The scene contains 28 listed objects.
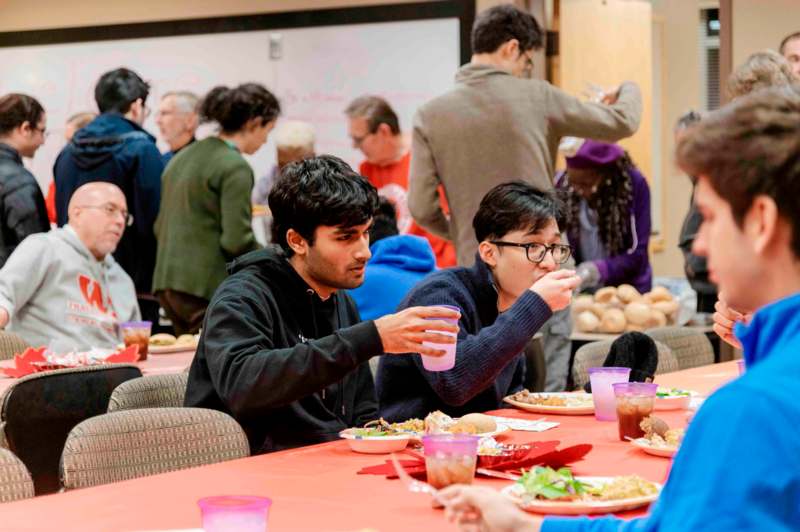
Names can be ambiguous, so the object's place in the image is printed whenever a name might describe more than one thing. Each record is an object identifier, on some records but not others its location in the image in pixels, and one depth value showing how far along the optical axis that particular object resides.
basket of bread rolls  5.00
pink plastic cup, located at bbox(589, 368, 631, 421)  2.63
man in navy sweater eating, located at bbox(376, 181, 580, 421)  2.73
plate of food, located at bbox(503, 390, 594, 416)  2.73
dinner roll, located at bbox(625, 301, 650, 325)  4.98
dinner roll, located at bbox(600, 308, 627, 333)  5.00
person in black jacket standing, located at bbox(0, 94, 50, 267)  5.24
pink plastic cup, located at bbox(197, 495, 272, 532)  1.50
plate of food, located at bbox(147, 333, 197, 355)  4.30
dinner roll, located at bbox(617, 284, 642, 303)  5.14
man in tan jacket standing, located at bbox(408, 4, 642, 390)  4.32
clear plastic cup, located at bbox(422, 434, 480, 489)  1.80
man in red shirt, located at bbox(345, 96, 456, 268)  5.84
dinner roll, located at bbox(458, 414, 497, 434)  2.35
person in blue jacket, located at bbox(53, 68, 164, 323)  5.61
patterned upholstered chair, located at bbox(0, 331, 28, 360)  4.01
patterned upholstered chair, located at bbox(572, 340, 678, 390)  3.39
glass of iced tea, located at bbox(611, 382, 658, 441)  2.34
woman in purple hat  5.34
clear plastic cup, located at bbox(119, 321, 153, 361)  4.05
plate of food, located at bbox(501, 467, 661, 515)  1.69
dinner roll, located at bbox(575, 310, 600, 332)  5.09
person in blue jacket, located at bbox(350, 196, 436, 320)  4.08
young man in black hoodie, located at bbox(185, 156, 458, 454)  2.38
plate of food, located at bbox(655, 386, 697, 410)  2.79
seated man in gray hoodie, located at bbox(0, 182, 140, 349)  4.37
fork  1.54
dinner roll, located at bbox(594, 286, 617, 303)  5.16
